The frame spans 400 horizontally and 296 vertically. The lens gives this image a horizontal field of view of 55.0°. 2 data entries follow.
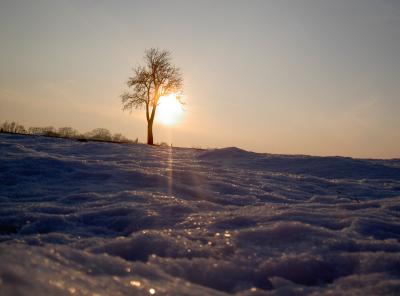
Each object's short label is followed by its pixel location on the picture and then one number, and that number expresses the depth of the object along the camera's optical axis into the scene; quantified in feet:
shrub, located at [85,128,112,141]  76.45
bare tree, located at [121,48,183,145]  86.28
